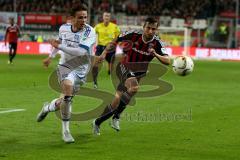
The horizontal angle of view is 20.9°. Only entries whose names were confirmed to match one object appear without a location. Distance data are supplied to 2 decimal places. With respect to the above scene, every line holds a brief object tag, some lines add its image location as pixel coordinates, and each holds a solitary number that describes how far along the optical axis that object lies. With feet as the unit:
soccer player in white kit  33.91
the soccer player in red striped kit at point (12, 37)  104.99
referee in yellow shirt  75.36
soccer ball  36.76
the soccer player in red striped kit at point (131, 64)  37.22
